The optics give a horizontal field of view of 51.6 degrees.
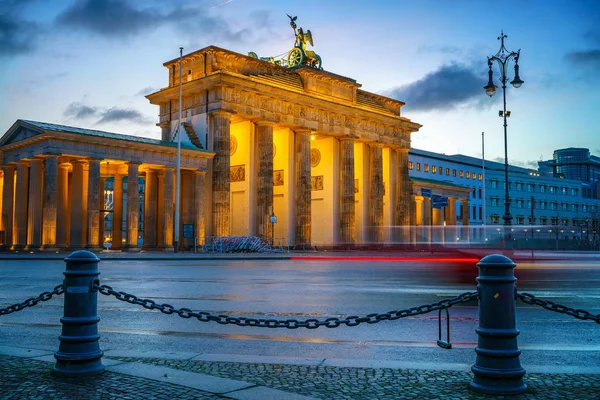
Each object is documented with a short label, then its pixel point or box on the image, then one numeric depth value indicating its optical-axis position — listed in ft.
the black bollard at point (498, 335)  17.66
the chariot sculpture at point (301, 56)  222.28
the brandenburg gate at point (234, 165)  149.18
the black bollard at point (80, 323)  19.74
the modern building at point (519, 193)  319.06
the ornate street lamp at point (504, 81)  112.98
